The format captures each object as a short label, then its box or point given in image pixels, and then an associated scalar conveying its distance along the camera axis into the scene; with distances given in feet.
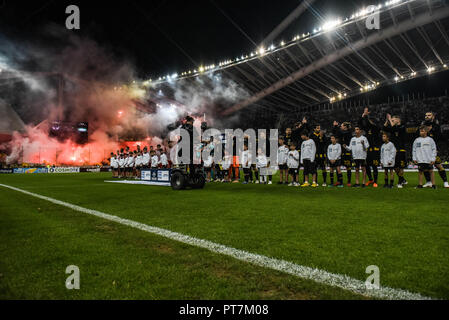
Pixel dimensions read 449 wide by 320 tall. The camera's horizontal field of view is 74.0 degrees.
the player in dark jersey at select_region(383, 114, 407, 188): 31.04
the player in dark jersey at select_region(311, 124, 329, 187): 35.88
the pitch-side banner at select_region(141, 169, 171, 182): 42.73
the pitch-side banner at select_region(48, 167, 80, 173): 108.80
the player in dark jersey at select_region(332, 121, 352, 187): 34.27
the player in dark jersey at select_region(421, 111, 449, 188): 29.73
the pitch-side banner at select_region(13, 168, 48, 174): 106.19
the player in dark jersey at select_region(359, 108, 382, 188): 31.89
